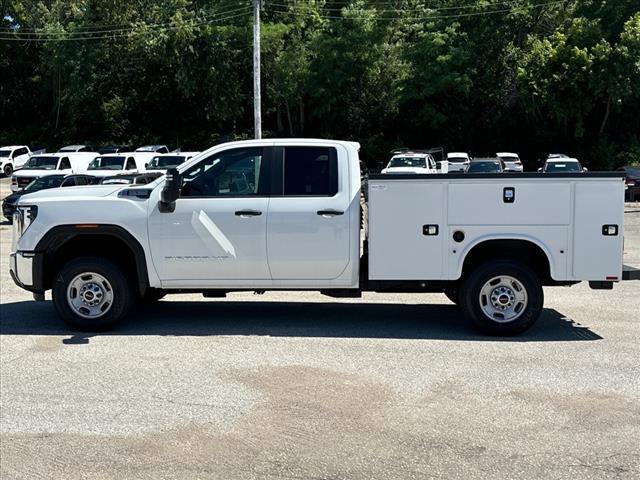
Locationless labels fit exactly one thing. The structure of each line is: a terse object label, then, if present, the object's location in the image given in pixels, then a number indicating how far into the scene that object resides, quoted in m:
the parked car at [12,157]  47.00
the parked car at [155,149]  44.00
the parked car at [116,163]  28.73
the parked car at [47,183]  22.48
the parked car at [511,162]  34.19
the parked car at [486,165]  28.77
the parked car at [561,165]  28.98
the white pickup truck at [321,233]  8.10
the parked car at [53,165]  29.02
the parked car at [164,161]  28.76
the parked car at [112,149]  47.38
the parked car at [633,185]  31.34
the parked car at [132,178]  21.05
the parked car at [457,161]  36.01
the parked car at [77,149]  47.91
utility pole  29.53
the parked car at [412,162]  29.40
